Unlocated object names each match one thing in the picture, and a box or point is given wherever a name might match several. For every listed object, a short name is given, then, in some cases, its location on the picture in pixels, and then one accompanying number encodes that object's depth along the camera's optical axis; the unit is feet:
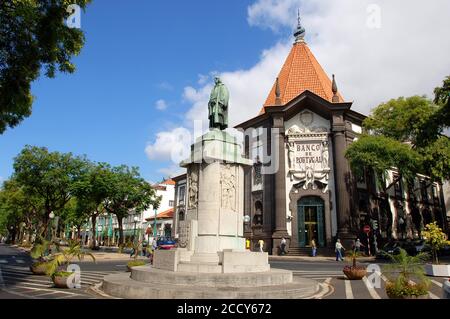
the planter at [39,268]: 46.19
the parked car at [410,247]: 87.11
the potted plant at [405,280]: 23.88
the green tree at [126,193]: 121.19
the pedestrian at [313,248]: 93.76
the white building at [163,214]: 185.68
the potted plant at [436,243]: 45.42
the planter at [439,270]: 45.96
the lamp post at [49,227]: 113.98
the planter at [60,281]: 33.19
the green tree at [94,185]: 115.35
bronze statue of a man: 36.81
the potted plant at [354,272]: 40.78
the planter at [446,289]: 20.33
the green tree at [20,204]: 146.99
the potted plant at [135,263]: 45.83
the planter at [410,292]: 23.71
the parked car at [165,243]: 107.32
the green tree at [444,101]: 77.20
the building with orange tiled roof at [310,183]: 101.71
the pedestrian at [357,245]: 89.25
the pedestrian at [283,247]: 98.32
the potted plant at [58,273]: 33.19
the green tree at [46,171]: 111.86
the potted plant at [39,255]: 44.34
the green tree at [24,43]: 33.06
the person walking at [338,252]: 83.25
